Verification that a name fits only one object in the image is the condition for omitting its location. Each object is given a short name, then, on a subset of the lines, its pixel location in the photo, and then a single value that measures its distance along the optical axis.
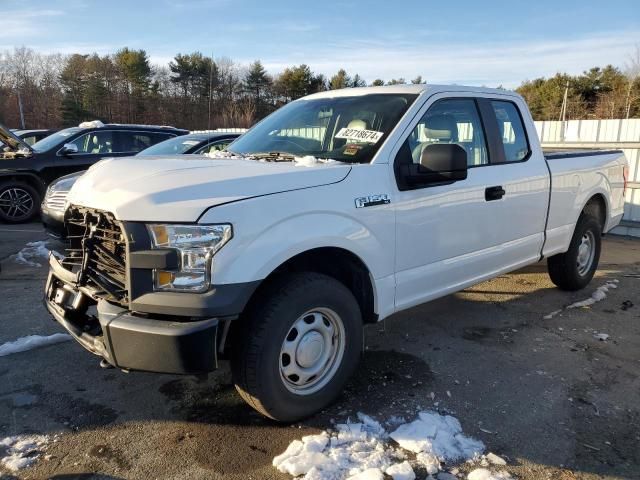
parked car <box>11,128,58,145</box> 15.84
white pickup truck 2.44
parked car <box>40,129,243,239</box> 6.45
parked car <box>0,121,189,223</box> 9.51
